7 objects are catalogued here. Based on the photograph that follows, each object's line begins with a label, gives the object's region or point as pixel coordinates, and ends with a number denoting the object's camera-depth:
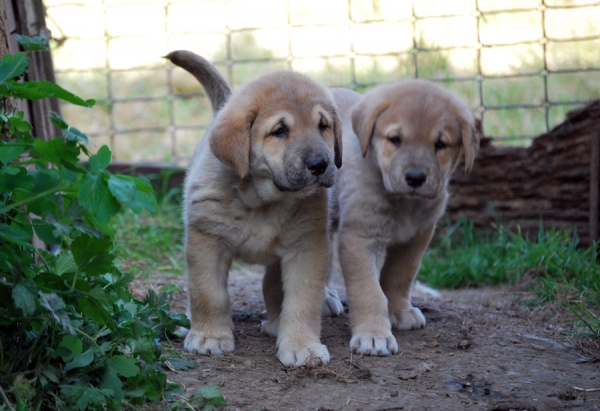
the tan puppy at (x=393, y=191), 7.66
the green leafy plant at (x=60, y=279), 4.75
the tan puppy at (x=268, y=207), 6.99
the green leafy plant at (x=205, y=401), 5.53
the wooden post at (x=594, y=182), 11.53
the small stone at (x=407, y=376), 6.54
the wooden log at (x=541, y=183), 11.76
